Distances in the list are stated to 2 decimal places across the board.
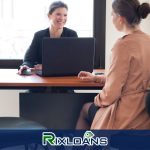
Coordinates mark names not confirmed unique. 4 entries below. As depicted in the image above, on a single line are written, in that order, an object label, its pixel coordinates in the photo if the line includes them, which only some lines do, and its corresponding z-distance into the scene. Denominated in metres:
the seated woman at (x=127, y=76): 2.09
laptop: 2.46
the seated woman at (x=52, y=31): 3.09
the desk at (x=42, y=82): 2.41
